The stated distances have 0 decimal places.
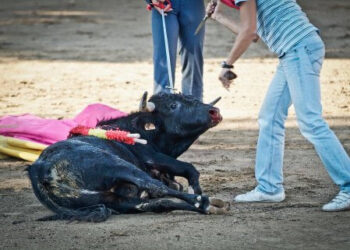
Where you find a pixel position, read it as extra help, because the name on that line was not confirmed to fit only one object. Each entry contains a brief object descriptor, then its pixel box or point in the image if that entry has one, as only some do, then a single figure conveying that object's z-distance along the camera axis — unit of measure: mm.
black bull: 11990
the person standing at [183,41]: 16576
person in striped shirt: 11910
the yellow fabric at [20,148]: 16226
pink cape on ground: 16547
